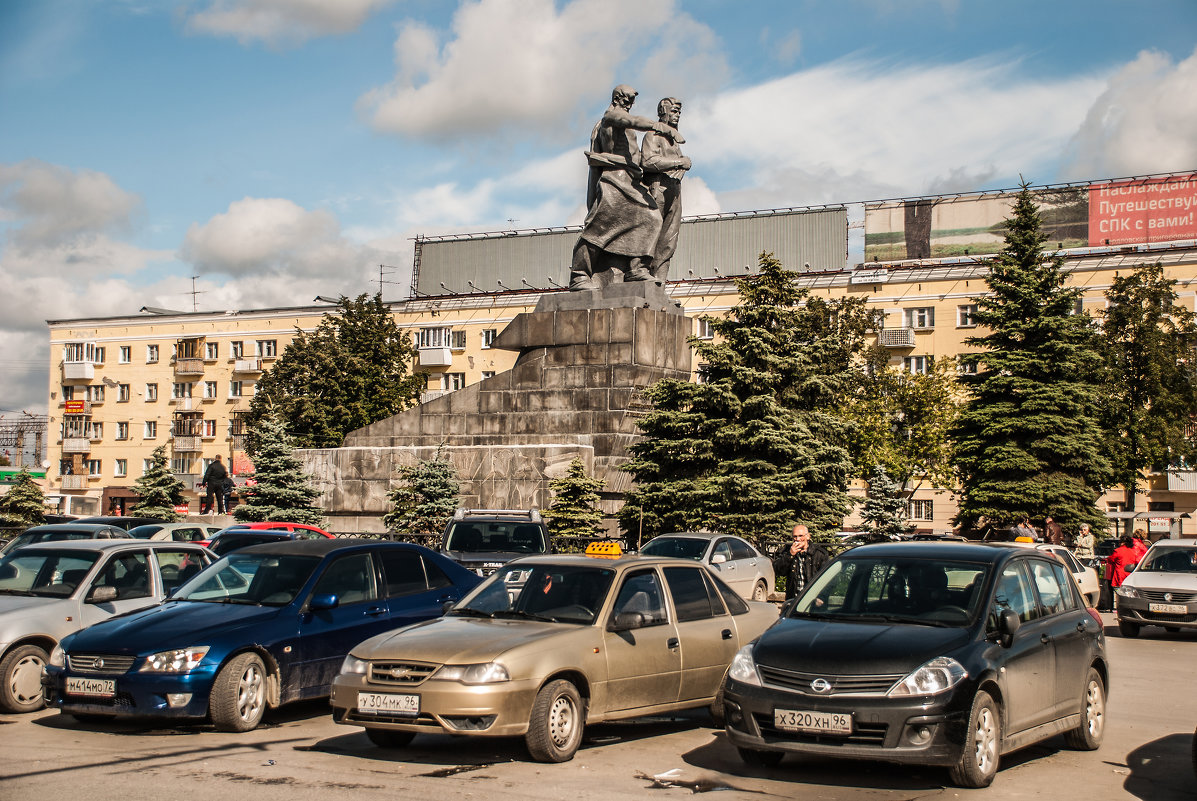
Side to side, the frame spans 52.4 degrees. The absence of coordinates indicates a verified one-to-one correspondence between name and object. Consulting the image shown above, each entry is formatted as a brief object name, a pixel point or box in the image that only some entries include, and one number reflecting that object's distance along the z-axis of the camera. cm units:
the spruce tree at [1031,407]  2706
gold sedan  764
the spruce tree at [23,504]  2880
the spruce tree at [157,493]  2850
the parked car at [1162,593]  1730
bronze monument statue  2541
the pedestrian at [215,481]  3098
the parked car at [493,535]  1602
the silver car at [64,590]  990
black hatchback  707
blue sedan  875
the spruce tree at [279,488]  2481
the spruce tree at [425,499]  2242
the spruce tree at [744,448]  2133
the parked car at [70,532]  1513
